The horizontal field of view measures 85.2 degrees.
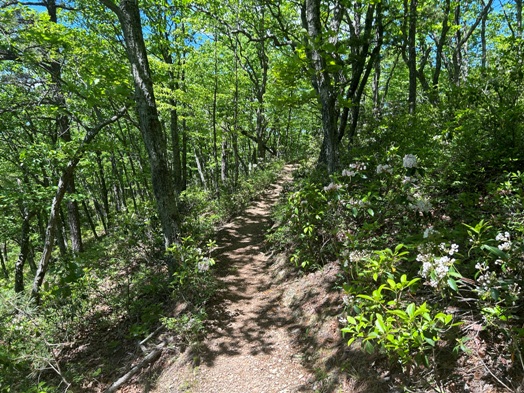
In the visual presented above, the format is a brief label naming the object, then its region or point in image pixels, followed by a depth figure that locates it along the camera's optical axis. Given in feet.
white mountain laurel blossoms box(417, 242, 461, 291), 6.42
